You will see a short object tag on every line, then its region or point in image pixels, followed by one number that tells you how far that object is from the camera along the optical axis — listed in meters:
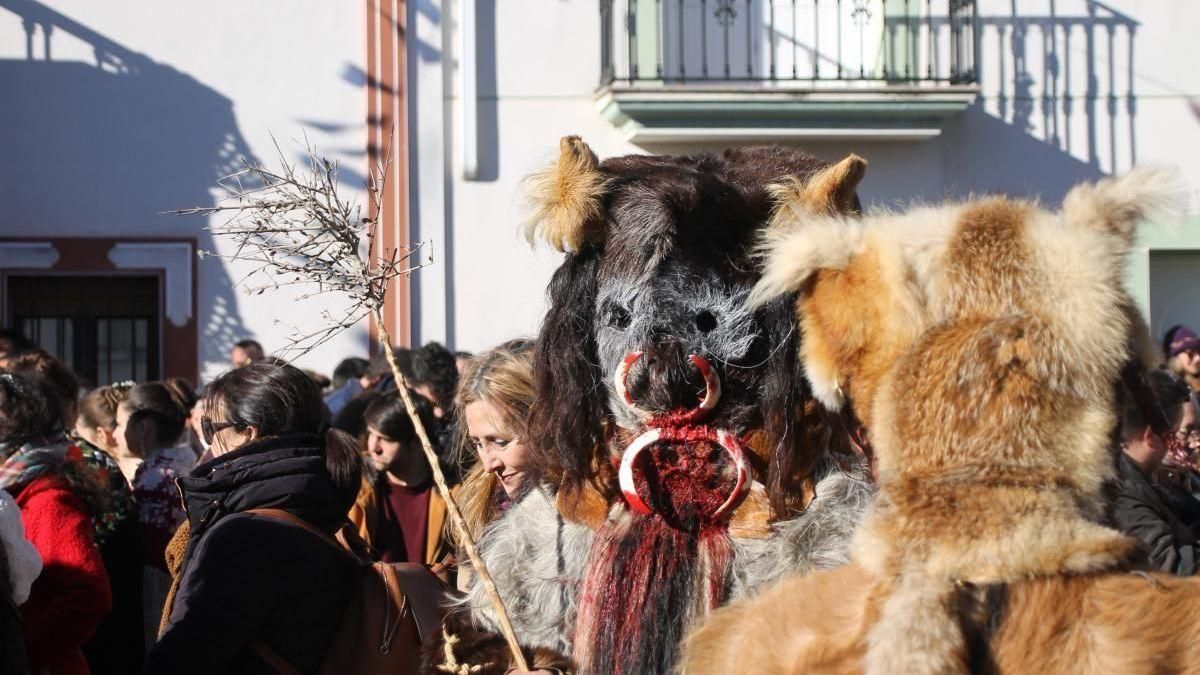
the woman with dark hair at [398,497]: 4.76
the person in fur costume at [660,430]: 2.63
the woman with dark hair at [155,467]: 4.73
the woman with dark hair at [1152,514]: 3.62
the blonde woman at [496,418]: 3.53
